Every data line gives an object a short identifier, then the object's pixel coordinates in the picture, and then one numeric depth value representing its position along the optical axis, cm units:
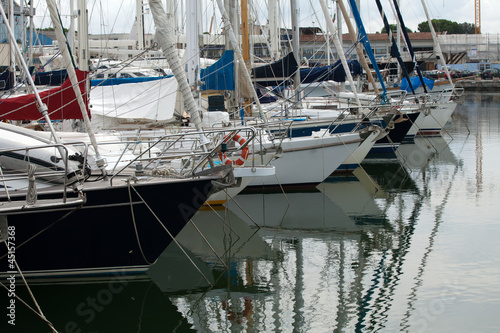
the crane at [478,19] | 12416
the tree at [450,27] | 11481
